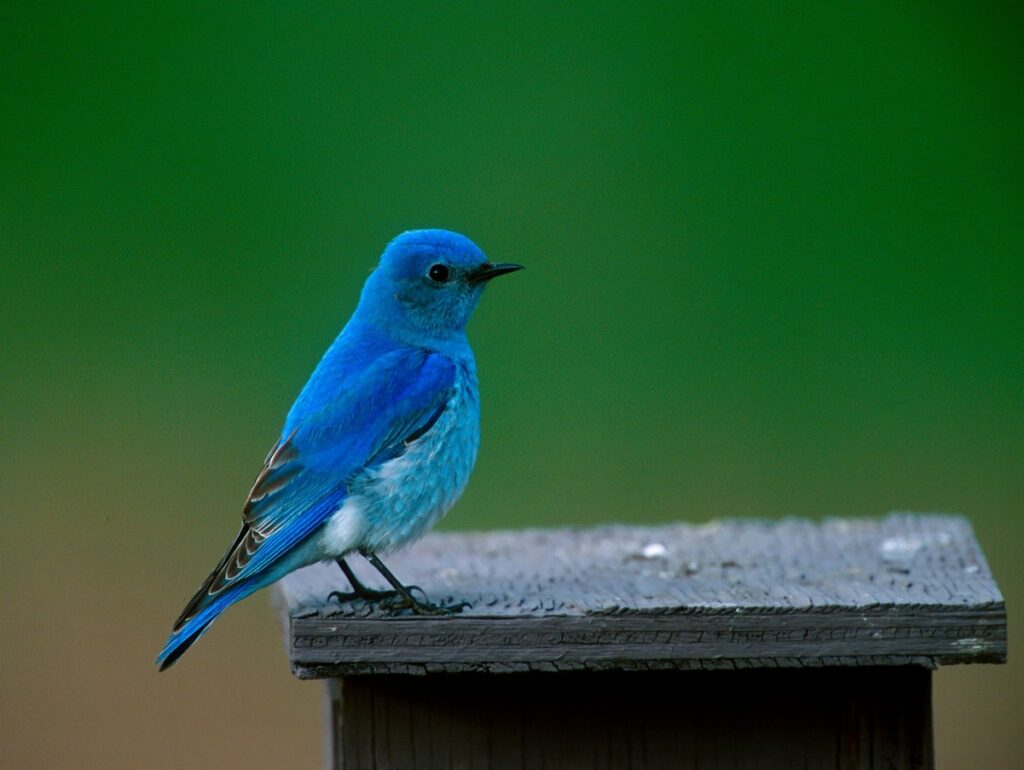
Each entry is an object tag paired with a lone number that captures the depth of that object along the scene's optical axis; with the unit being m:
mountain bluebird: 7.48
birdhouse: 6.87
